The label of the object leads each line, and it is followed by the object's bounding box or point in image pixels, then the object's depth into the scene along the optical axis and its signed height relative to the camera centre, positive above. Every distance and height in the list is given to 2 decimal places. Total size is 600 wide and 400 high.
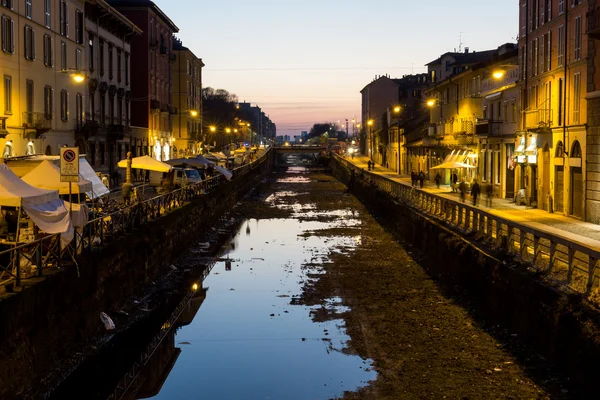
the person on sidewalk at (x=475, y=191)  42.33 -1.38
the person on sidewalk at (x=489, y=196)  43.81 -1.73
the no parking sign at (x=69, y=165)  18.42 -0.04
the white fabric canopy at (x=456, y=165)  52.56 -0.05
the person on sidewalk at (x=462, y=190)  44.94 -1.41
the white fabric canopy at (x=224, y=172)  53.21 -0.56
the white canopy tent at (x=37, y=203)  16.33 -0.82
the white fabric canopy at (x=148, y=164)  36.62 -0.03
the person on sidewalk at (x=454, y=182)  55.59 -1.23
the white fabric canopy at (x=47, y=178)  21.50 -0.40
